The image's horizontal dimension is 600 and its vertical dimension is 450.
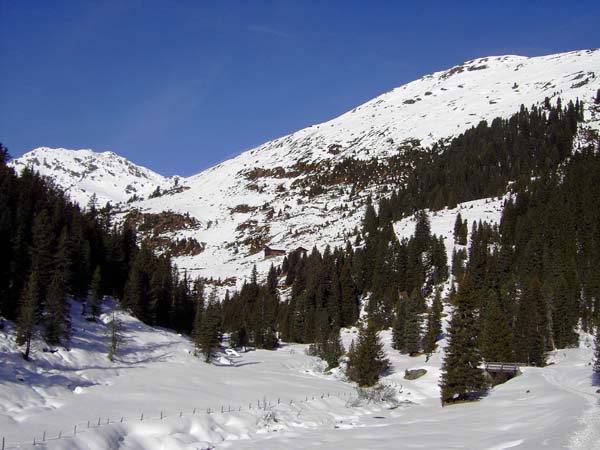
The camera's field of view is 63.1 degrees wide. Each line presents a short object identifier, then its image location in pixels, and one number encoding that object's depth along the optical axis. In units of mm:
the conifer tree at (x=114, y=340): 60472
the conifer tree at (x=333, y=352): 79931
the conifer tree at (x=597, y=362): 46306
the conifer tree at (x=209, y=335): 73562
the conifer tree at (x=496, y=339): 66375
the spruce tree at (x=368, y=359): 63844
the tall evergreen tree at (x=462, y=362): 48219
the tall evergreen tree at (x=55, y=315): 55344
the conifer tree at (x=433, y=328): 76938
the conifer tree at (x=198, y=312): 75375
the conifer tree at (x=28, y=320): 48531
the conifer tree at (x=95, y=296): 71188
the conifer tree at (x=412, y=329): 81312
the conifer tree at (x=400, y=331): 85438
